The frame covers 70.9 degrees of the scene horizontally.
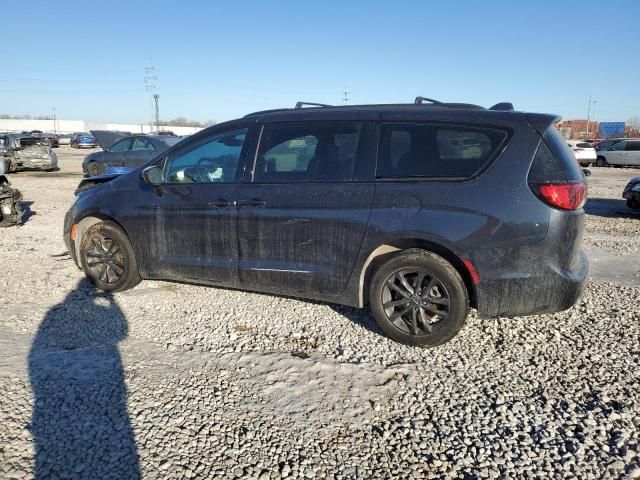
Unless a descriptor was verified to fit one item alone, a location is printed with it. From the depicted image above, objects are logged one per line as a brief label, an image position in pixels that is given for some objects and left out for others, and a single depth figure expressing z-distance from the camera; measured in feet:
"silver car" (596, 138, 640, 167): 83.66
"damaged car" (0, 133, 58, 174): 60.75
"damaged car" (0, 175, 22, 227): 25.88
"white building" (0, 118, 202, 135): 285.23
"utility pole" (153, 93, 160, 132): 269.44
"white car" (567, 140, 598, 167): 84.48
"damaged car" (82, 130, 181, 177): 47.06
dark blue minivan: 10.62
